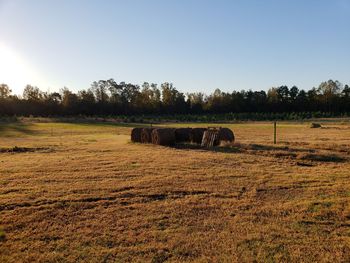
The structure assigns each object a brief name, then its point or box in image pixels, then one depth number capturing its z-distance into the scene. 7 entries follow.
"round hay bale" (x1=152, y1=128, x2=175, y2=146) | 17.34
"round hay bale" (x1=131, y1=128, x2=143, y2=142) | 19.00
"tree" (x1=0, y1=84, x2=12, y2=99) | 73.74
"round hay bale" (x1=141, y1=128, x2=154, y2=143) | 18.33
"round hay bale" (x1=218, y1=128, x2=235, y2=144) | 16.83
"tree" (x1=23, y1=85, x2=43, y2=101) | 70.88
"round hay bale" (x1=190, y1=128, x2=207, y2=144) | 17.97
